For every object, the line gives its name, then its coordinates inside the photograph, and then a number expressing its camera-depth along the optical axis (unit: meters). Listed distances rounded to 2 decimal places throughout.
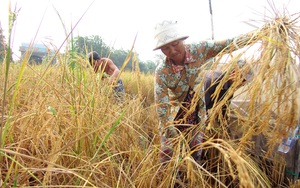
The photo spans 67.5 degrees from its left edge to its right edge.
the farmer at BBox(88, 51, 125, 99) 2.38
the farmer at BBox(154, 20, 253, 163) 1.30
